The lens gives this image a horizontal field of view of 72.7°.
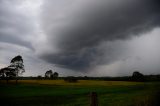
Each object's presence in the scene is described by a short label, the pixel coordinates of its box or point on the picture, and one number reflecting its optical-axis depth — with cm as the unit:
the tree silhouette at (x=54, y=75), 6918
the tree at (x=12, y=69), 3994
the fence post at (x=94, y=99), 442
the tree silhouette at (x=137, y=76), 5355
